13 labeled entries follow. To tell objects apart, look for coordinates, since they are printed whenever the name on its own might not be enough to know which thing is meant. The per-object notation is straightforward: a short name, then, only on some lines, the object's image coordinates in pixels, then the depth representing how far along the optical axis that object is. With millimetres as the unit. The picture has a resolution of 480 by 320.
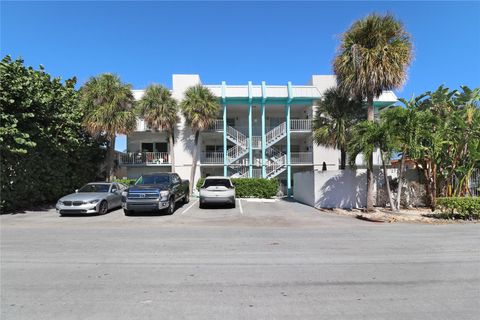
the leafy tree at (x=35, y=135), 13609
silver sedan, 14125
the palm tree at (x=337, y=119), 19016
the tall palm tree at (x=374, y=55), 14781
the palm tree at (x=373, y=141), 14250
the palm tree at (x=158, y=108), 25922
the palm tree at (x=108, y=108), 22391
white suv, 16594
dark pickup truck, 13828
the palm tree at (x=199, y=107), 25609
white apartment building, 28531
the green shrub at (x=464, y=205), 13219
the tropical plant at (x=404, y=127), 14234
